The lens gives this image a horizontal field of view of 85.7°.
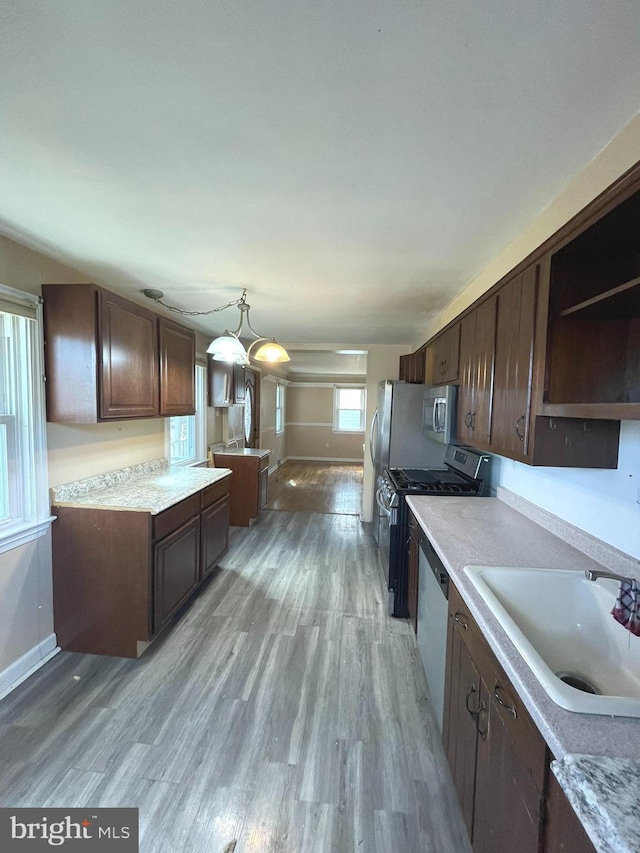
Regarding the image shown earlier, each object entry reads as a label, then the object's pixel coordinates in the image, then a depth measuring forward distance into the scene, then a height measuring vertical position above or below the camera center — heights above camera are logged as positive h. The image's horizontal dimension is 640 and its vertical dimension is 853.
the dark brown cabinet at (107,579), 2.11 -1.09
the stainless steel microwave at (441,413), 2.46 -0.02
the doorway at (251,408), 5.57 -0.05
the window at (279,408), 8.47 -0.05
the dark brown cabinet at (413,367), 3.61 +0.48
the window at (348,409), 9.46 -0.04
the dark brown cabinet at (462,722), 1.15 -1.14
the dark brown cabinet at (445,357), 2.47 +0.42
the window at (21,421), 1.90 -0.12
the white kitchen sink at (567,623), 1.05 -0.73
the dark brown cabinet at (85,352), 2.02 +0.30
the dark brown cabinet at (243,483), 4.41 -1.00
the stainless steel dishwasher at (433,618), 1.59 -1.08
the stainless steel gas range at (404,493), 2.51 -0.63
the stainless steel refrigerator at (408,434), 3.37 -0.25
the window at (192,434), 3.80 -0.35
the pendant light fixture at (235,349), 2.58 +0.45
